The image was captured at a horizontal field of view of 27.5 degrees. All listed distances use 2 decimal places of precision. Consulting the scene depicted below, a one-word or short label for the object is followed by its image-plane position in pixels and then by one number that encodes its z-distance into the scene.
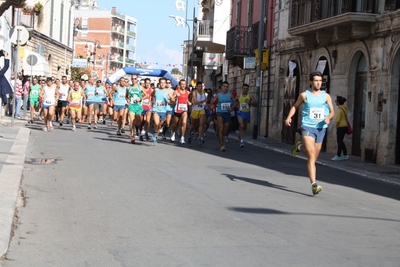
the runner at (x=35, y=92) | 32.91
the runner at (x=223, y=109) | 21.64
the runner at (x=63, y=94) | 29.55
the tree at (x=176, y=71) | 161.84
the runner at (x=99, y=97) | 30.56
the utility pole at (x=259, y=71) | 31.48
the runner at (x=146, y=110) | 22.73
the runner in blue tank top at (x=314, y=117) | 12.47
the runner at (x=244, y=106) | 24.80
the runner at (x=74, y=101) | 27.02
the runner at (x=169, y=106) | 22.35
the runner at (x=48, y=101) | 25.55
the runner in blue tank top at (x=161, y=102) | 21.92
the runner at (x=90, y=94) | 30.45
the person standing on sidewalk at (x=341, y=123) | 22.19
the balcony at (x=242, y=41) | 38.54
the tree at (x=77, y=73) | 87.84
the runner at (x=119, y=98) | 27.22
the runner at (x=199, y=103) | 24.12
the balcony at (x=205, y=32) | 56.53
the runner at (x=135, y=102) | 22.30
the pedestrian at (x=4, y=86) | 19.16
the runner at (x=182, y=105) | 23.25
